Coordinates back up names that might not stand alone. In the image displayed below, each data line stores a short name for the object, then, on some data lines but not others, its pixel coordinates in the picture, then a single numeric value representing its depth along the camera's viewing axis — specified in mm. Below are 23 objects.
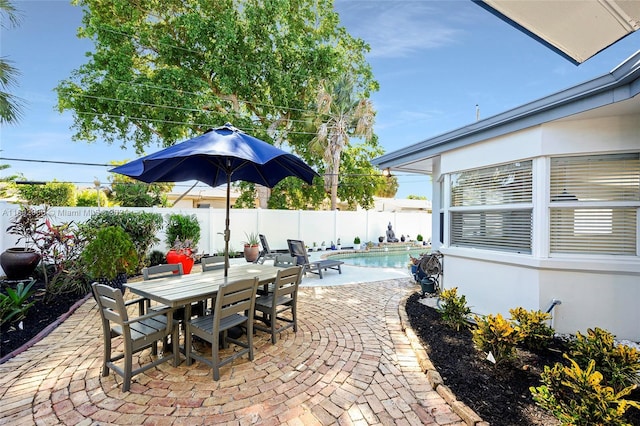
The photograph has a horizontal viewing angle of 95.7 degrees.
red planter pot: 8273
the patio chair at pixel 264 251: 10239
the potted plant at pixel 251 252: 10953
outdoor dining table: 3185
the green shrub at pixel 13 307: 4395
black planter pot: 6660
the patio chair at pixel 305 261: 8398
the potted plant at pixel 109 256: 6352
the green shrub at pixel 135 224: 8492
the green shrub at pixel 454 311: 4305
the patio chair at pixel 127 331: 2795
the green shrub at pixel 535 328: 3576
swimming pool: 12352
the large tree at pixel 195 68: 13844
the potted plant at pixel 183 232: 9477
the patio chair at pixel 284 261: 5227
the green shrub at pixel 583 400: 2033
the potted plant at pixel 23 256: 6320
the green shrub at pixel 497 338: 3125
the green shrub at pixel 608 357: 2723
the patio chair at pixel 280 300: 3934
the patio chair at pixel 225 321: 3078
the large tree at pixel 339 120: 16719
